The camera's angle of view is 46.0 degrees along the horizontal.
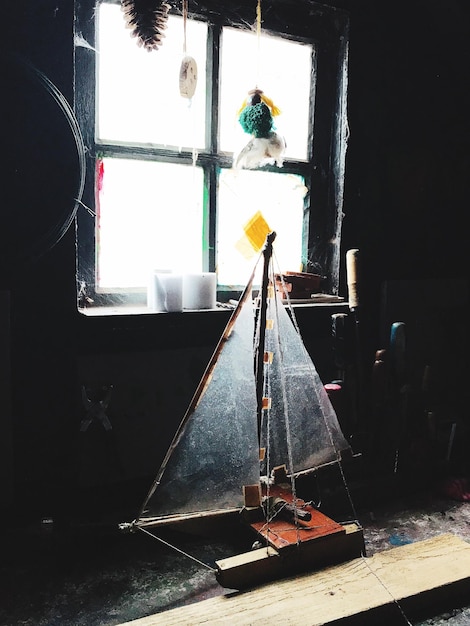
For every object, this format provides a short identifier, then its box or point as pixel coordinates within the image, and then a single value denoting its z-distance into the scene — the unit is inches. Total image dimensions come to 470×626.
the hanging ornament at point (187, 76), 82.8
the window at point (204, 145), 85.8
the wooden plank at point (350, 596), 56.9
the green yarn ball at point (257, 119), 83.9
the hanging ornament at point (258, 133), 84.3
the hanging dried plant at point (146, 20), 75.6
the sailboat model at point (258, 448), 61.8
